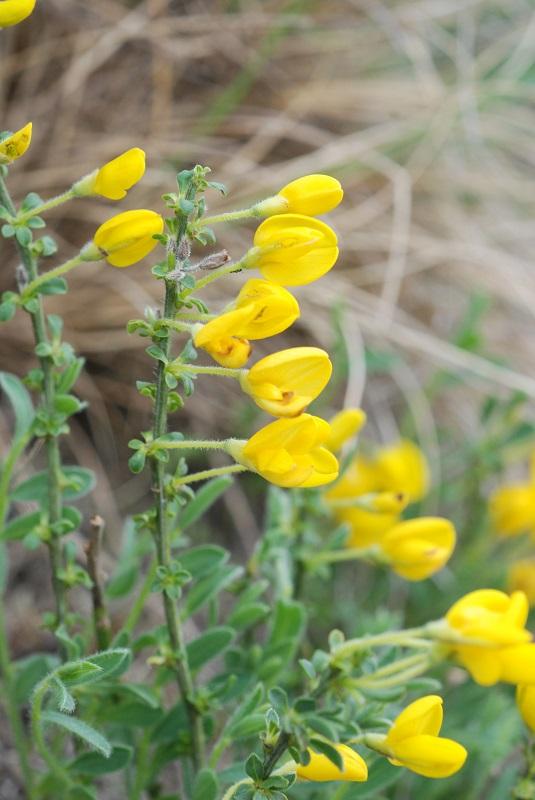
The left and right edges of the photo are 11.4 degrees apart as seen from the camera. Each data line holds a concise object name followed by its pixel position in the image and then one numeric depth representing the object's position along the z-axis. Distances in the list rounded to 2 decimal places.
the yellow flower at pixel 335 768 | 0.32
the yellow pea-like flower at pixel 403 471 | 0.47
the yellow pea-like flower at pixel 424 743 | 0.32
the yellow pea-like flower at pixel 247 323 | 0.31
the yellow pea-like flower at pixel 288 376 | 0.32
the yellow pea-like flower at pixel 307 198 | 0.32
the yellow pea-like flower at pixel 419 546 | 0.37
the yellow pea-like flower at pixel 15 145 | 0.31
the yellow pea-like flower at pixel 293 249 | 0.32
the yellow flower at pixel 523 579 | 0.46
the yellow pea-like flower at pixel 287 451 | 0.32
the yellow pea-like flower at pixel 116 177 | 0.32
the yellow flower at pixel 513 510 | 0.48
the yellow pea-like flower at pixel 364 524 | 0.44
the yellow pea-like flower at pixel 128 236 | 0.32
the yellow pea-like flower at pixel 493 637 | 0.33
